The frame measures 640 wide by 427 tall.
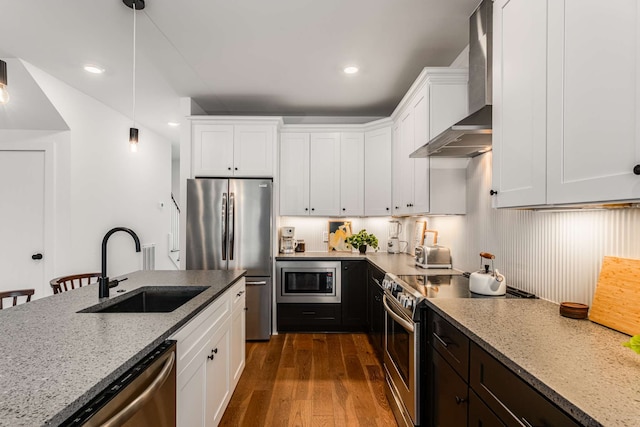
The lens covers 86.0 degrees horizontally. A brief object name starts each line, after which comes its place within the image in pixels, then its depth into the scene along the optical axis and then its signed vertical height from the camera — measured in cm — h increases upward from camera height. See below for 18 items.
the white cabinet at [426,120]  257 +76
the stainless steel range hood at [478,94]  183 +68
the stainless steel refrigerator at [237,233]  371 -21
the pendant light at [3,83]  161 +61
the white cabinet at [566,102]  96 +39
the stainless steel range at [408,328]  189 -68
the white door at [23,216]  362 -5
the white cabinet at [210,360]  152 -81
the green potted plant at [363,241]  424 -34
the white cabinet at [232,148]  393 +75
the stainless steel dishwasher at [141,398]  88 -55
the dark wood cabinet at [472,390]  96 -62
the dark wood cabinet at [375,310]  301 -92
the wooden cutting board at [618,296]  123 -30
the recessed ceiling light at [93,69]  313 +133
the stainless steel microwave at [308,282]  394 -78
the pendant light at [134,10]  216 +132
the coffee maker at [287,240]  429 -33
